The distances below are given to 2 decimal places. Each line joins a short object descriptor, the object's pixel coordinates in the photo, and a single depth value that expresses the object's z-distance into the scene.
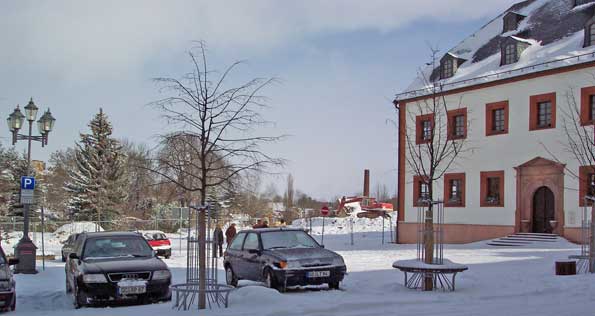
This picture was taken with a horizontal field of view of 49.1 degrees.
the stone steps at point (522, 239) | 27.97
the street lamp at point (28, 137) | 19.02
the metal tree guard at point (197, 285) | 10.22
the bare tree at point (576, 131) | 26.61
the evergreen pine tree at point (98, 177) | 46.91
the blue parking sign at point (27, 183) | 19.08
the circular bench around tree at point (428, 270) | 12.84
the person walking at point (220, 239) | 25.90
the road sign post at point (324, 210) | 35.42
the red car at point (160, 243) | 27.05
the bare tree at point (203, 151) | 13.07
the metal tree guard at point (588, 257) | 15.58
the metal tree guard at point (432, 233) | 13.46
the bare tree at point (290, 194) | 87.38
